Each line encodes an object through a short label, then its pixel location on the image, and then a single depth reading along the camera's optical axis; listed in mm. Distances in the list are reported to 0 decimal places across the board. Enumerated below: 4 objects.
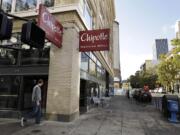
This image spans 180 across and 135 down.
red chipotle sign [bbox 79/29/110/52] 6506
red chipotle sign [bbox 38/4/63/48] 4645
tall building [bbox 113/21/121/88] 52624
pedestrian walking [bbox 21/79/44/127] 5606
